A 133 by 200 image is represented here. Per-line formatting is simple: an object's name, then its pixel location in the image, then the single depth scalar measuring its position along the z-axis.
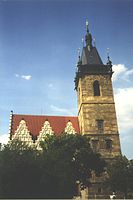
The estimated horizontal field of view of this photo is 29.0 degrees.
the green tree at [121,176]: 30.31
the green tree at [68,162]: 23.30
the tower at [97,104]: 38.53
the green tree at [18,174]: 20.20
